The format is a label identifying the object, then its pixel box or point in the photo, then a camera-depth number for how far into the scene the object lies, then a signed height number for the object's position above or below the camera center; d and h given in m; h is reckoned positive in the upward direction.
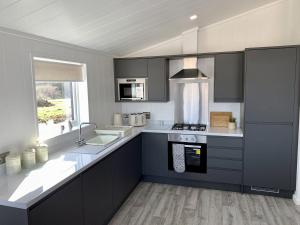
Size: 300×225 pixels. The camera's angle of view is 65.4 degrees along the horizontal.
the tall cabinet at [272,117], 2.93 -0.31
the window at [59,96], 2.52 +0.01
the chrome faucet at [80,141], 2.80 -0.54
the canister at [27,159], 2.06 -0.54
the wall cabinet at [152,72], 3.71 +0.38
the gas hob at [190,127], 3.51 -0.50
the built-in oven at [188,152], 3.37 -0.83
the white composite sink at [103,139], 3.07 -0.58
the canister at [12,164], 1.91 -0.54
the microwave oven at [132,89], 3.82 +0.11
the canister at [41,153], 2.22 -0.53
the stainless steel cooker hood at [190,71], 3.43 +0.36
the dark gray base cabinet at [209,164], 3.24 -1.00
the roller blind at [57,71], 2.41 +0.30
